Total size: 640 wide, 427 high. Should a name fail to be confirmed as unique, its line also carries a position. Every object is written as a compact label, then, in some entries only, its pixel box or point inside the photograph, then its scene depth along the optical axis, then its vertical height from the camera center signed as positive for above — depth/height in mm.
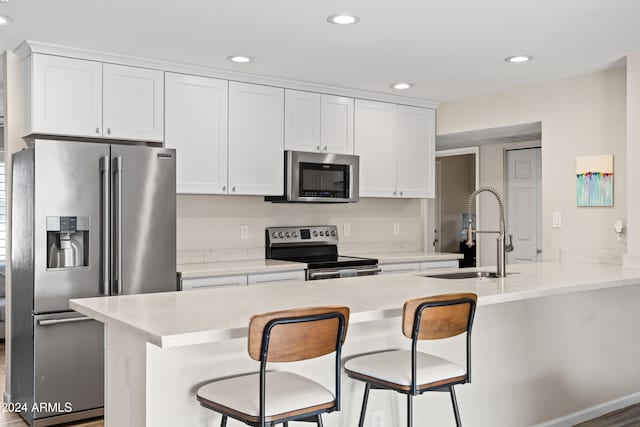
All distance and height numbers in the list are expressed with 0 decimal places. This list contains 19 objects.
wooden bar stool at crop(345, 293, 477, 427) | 2170 -555
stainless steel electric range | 4539 -265
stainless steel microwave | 4688 +343
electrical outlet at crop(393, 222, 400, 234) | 5777 -70
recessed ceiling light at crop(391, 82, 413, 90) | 4816 +1088
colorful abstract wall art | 4270 +287
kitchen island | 2070 -544
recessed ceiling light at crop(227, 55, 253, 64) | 3971 +1076
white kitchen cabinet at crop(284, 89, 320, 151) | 4699 +792
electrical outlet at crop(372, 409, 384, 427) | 2664 -877
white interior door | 6559 +178
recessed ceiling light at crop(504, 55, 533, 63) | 3953 +1074
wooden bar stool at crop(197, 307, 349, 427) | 1794 -537
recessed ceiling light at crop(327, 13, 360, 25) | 3129 +1061
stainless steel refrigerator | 3422 -191
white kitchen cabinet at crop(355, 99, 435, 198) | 5160 +630
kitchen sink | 3479 -322
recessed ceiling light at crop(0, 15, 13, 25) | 3131 +1058
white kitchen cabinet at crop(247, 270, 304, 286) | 4211 -403
